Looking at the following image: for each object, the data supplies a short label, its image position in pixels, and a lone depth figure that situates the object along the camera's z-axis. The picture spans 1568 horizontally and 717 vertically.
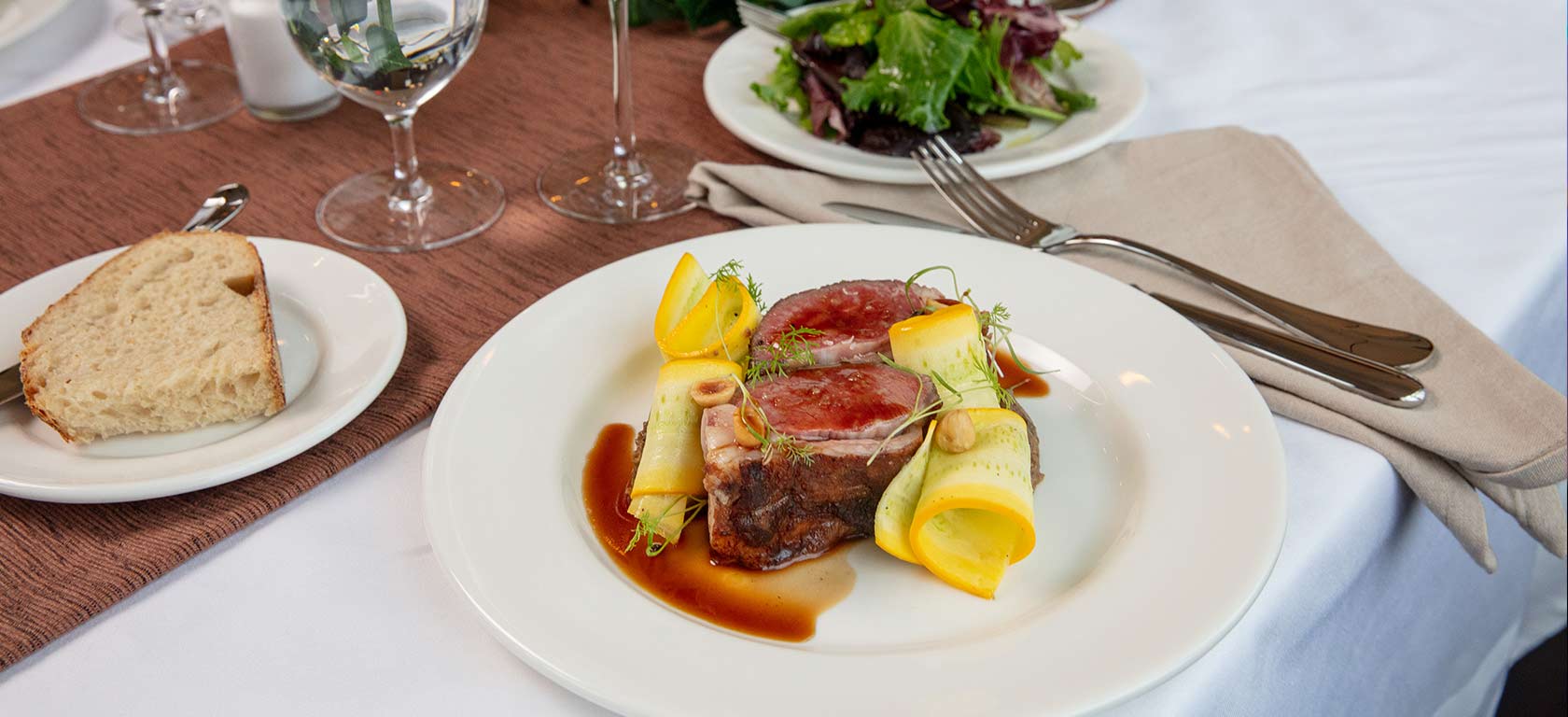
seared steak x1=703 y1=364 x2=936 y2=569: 0.71
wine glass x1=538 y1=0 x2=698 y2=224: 0.89
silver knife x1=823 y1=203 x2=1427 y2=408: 0.78
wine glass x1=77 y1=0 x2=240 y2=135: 0.94
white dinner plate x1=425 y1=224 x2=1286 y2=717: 0.66
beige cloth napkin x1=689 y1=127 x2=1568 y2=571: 0.77
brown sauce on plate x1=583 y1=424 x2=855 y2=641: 0.70
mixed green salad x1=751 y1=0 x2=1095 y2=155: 0.92
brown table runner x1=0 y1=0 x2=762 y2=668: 0.72
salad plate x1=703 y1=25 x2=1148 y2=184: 0.90
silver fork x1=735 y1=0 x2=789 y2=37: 0.99
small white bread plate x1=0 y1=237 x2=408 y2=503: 0.72
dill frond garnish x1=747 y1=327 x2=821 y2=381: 0.73
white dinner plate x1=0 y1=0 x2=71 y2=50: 0.99
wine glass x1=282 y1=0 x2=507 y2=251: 0.81
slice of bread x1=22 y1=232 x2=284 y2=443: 0.73
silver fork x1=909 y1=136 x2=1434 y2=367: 0.81
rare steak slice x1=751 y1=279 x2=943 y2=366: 0.74
